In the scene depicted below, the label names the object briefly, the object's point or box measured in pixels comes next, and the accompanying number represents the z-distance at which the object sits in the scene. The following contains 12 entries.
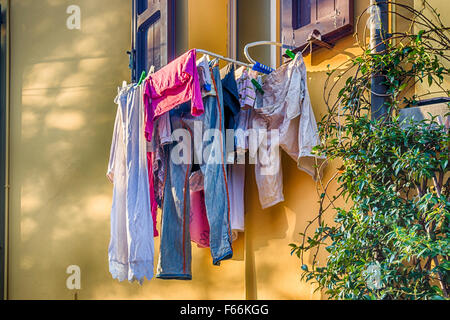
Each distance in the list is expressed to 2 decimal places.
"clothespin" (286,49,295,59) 2.78
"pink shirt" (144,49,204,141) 2.63
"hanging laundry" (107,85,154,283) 2.80
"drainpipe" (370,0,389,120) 2.36
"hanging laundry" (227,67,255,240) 2.79
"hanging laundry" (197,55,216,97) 2.69
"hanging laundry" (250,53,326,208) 2.71
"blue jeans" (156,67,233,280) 2.64
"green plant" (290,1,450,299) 1.98
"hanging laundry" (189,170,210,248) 2.97
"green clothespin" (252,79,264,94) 2.84
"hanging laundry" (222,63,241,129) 2.81
